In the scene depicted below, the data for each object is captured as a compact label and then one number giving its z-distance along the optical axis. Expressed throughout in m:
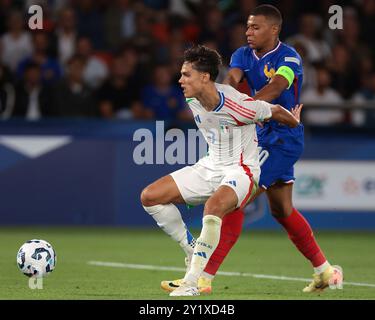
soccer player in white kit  15.48
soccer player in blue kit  17.11
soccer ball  16.36
